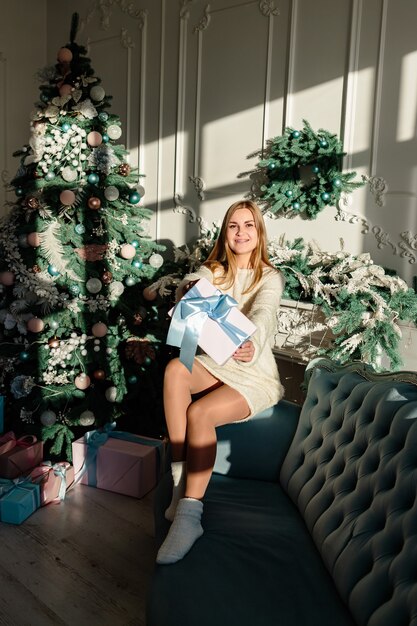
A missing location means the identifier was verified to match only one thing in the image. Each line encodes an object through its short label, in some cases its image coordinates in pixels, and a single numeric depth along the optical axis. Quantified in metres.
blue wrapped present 2.96
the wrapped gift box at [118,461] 3.28
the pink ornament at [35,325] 3.60
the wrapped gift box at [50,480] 3.14
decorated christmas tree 3.60
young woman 2.29
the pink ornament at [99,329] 3.60
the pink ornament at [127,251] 3.64
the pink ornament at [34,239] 3.58
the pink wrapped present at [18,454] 3.33
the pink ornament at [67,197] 3.51
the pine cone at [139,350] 3.67
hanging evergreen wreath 3.51
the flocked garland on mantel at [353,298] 2.98
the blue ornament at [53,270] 3.62
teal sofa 1.59
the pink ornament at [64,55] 3.60
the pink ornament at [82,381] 3.61
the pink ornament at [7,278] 3.65
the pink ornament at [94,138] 3.56
